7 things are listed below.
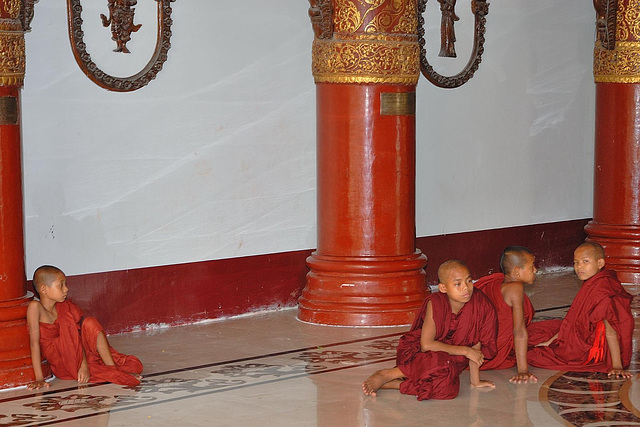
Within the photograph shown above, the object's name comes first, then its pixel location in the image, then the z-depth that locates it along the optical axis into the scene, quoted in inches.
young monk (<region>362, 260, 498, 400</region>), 395.7
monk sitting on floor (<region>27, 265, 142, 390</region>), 415.9
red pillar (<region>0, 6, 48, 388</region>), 409.5
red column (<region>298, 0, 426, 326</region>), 522.6
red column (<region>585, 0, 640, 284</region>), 643.5
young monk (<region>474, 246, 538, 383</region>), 428.7
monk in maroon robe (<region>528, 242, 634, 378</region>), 432.6
